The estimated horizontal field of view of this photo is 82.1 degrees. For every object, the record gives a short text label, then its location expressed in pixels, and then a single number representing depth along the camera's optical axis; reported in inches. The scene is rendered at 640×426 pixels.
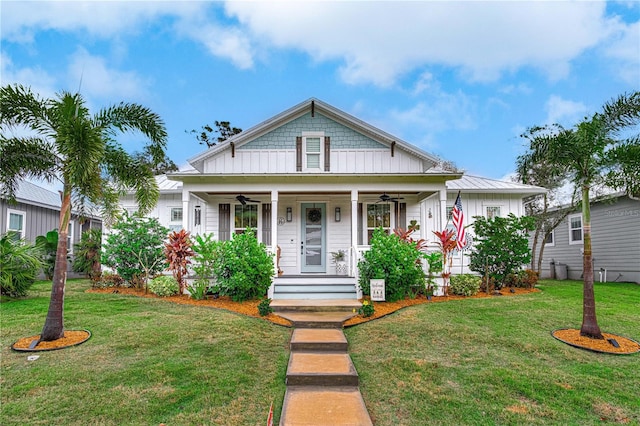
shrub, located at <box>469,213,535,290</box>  400.8
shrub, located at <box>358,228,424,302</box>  343.3
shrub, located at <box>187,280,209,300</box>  359.3
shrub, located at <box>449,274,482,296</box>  387.9
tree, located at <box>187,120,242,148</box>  1039.6
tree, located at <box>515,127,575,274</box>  605.9
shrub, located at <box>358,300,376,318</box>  300.2
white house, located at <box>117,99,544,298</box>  405.1
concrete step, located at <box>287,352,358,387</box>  184.4
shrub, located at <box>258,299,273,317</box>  299.4
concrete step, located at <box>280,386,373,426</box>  147.9
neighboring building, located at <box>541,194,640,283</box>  528.4
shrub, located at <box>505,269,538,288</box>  430.1
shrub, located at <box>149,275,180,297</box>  378.6
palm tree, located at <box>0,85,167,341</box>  222.2
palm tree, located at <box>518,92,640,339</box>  248.1
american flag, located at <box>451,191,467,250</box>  375.2
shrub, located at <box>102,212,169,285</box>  413.1
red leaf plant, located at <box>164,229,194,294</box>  376.8
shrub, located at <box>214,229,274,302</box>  337.1
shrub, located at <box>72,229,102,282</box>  529.3
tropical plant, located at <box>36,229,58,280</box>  520.4
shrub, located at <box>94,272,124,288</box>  431.8
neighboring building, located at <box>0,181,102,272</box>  512.1
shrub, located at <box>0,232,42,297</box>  333.7
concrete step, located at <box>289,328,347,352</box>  232.7
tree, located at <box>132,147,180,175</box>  874.4
